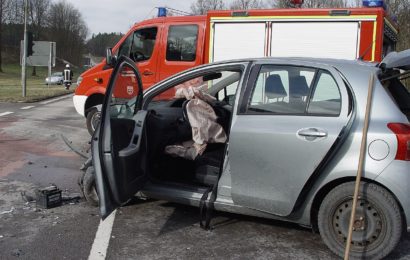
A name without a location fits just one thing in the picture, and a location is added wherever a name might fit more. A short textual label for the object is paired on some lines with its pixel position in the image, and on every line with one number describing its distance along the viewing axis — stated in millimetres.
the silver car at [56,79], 43041
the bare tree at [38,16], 76688
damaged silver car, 3898
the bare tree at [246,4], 31281
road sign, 30798
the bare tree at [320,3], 27323
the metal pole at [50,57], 29425
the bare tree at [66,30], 79125
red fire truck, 8102
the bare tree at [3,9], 68169
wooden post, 3791
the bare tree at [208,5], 34731
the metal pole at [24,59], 21844
